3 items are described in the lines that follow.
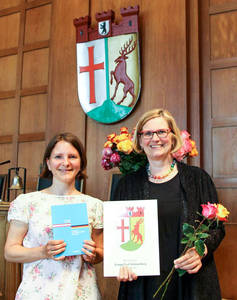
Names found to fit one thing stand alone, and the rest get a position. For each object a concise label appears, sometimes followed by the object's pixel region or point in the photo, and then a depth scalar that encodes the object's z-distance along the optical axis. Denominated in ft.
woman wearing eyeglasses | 4.82
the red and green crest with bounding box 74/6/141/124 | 11.18
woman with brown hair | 4.74
